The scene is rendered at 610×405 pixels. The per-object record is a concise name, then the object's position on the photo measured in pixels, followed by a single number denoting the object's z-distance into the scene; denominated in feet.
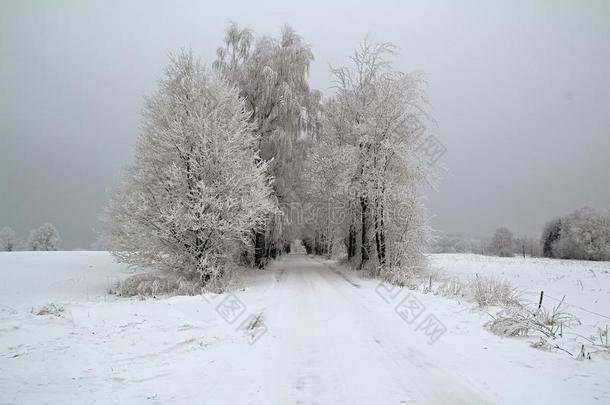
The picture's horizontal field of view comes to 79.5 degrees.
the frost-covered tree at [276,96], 62.90
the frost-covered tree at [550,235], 218.65
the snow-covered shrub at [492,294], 30.14
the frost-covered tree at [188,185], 39.19
